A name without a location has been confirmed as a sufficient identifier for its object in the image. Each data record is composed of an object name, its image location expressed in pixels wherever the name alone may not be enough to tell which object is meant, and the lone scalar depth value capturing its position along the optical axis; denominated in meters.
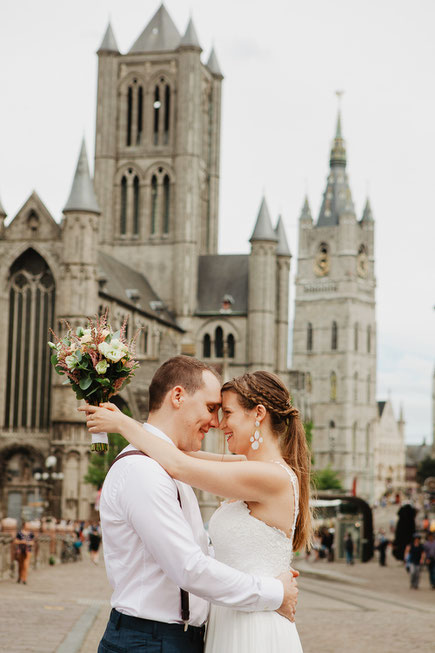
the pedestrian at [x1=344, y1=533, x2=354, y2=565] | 34.62
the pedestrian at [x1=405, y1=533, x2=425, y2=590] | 23.81
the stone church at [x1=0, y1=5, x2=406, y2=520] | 51.88
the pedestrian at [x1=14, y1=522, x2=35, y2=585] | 18.98
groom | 4.00
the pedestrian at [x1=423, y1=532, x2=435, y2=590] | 23.86
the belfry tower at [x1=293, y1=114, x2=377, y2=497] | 104.62
